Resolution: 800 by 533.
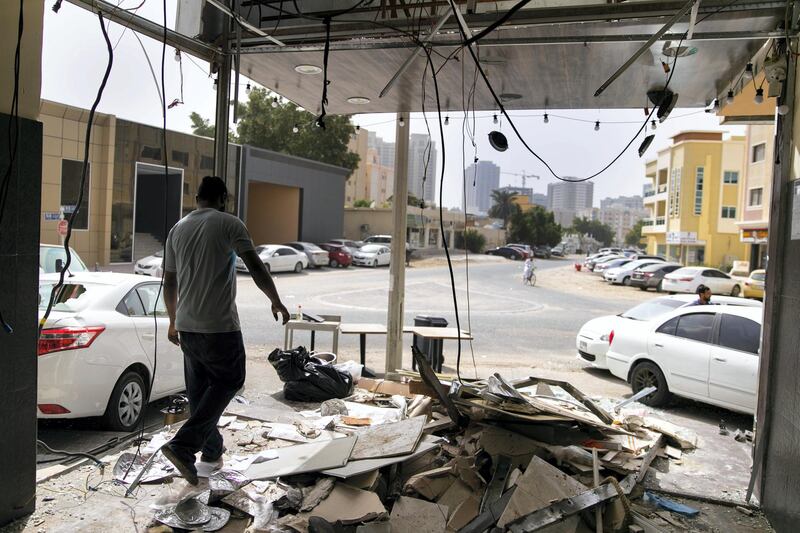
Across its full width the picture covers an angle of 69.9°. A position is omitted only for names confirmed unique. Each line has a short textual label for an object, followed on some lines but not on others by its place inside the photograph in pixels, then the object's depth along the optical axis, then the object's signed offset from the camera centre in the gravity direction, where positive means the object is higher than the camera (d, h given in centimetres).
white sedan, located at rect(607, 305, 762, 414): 717 -132
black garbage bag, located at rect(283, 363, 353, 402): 678 -175
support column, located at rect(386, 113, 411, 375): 813 -15
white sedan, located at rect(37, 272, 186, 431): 529 -120
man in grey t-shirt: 416 -55
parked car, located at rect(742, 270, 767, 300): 2394 -103
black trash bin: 902 -166
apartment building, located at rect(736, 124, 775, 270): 3381 +414
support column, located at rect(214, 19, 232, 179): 574 +118
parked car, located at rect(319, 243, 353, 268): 3234 -89
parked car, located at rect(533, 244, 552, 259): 6638 -14
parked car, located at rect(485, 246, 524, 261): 5400 -32
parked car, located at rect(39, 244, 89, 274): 1001 -58
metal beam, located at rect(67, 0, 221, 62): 453 +179
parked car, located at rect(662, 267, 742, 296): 2542 -100
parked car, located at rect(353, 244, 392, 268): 3303 -77
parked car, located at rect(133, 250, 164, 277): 2123 -129
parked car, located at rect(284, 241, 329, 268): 3056 -70
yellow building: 4909 +534
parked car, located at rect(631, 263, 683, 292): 2850 -96
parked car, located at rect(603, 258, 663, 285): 3102 -101
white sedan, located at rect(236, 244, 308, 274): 2650 -94
